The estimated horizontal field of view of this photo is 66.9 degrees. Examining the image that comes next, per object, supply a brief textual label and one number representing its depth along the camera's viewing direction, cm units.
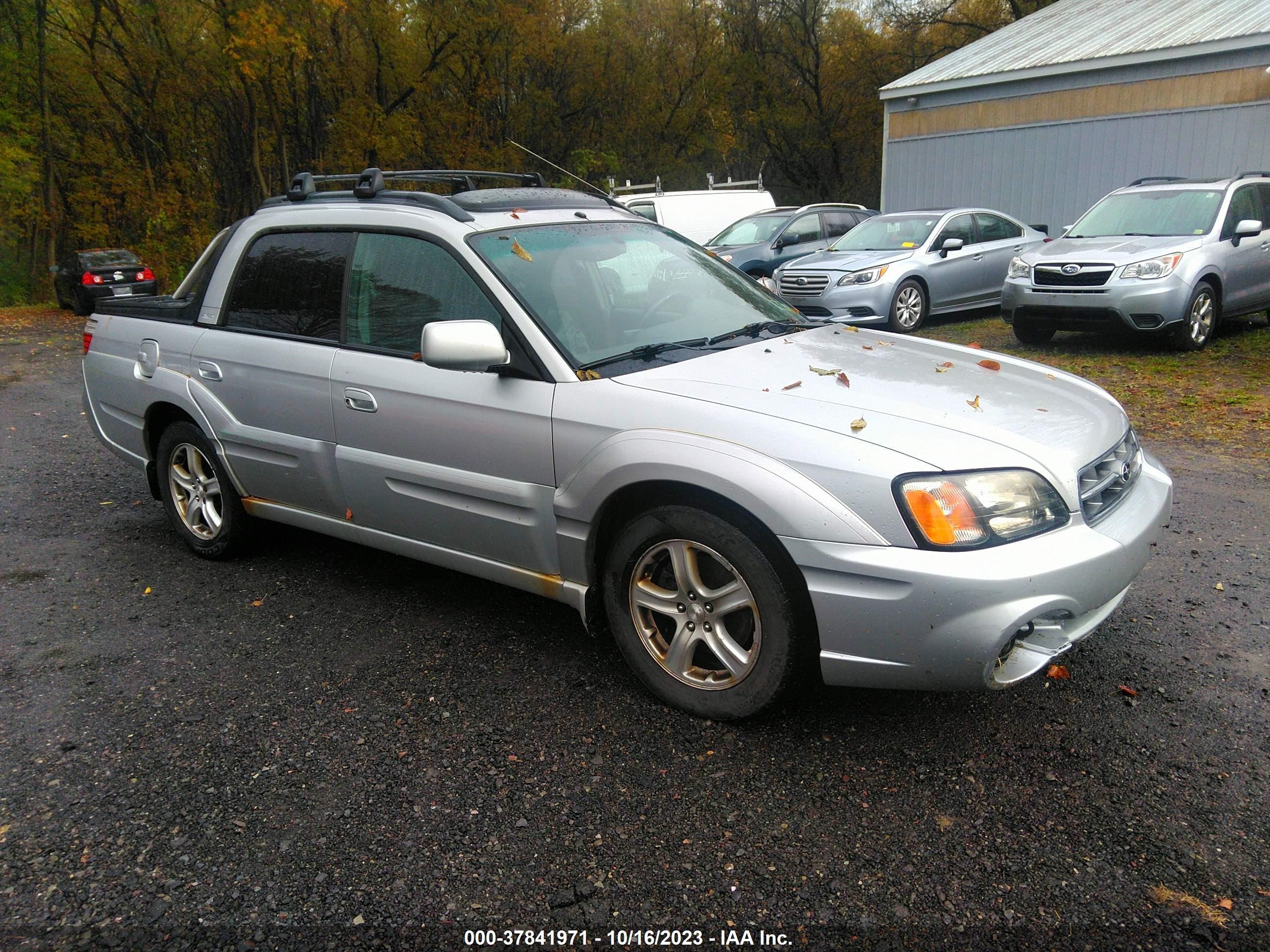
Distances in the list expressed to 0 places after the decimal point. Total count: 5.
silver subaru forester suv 945
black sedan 2138
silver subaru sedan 1171
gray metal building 1525
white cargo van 1709
